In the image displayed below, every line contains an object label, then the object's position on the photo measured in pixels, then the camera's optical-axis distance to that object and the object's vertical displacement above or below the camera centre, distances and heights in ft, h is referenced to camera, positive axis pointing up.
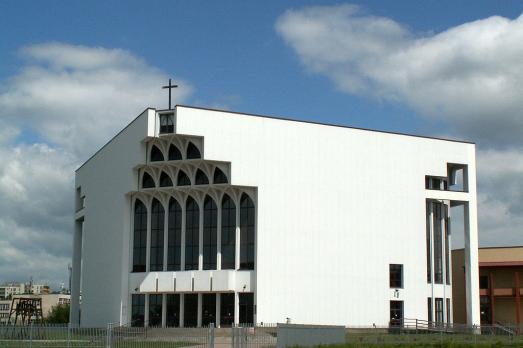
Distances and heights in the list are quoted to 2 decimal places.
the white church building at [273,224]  201.98 +16.57
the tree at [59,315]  338.34 -13.89
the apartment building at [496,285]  246.06 +0.55
